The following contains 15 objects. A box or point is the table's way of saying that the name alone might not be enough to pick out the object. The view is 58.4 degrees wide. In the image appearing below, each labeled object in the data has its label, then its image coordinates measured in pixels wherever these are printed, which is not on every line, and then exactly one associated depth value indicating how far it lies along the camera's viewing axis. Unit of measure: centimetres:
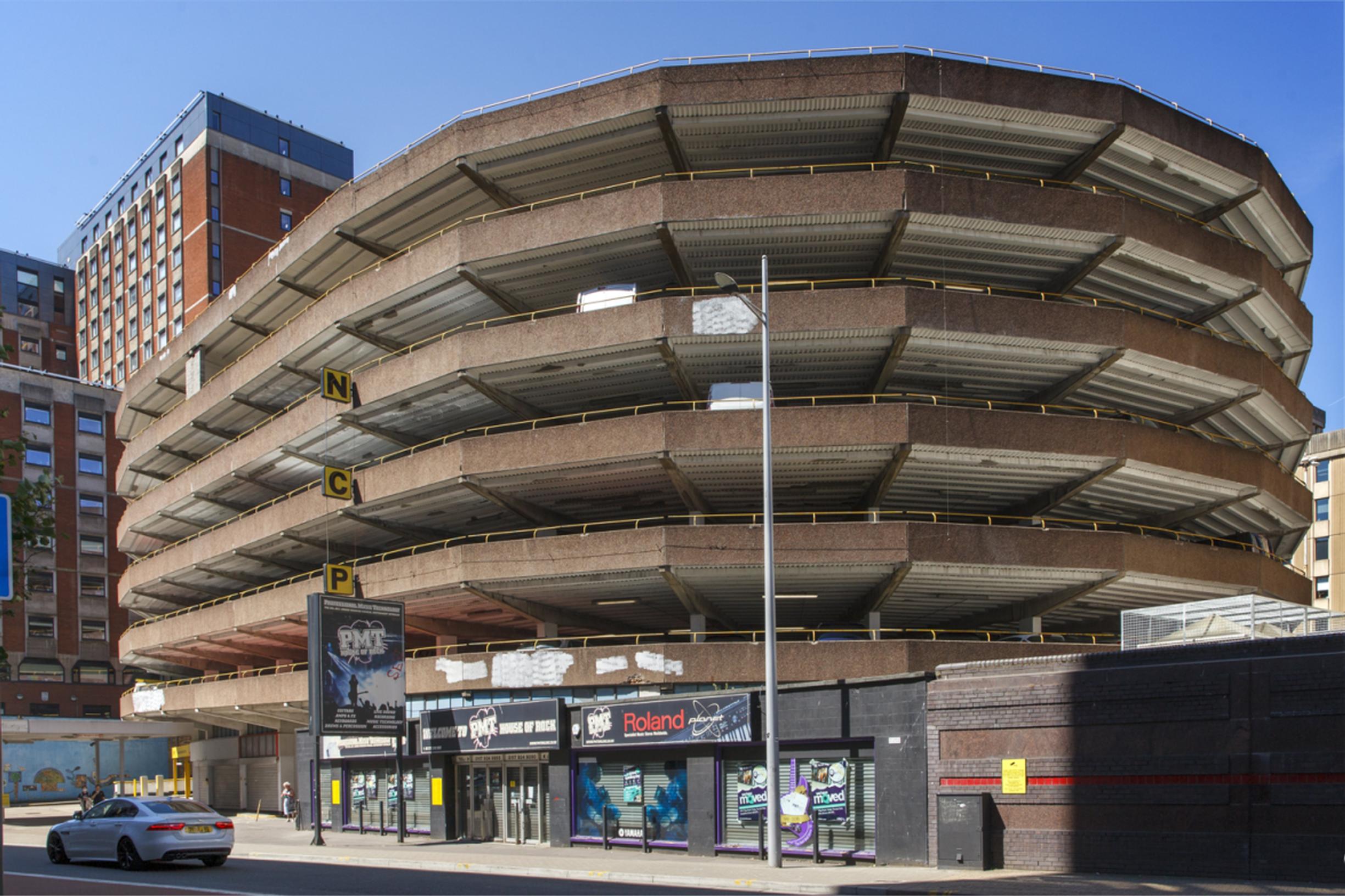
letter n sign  3966
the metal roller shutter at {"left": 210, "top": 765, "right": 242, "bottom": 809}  5959
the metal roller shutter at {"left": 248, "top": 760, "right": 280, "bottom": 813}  5453
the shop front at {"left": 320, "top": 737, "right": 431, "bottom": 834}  3594
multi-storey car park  3275
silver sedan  2273
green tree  1536
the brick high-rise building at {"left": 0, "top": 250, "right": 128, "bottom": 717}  8025
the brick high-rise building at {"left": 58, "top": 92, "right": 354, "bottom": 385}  8119
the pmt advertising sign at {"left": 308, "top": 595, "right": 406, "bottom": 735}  3231
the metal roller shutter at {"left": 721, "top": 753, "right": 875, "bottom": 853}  2375
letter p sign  3956
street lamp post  2191
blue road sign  823
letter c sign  4000
